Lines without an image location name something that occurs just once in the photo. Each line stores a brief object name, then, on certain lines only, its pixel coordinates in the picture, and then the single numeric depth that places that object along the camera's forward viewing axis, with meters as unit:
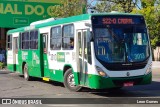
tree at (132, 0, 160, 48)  29.66
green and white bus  12.48
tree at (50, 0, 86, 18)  34.97
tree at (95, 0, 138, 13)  33.34
